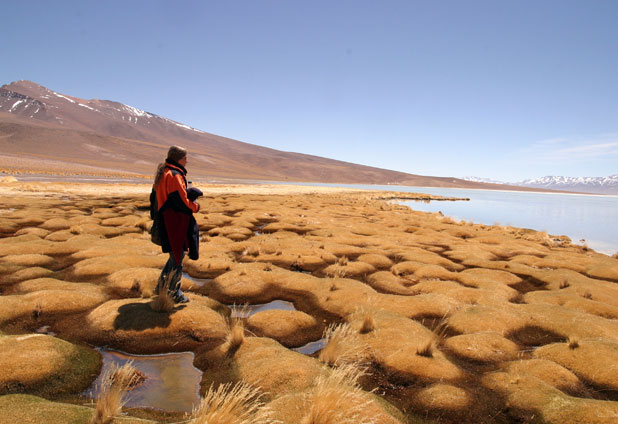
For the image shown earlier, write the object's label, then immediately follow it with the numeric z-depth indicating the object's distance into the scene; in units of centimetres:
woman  664
